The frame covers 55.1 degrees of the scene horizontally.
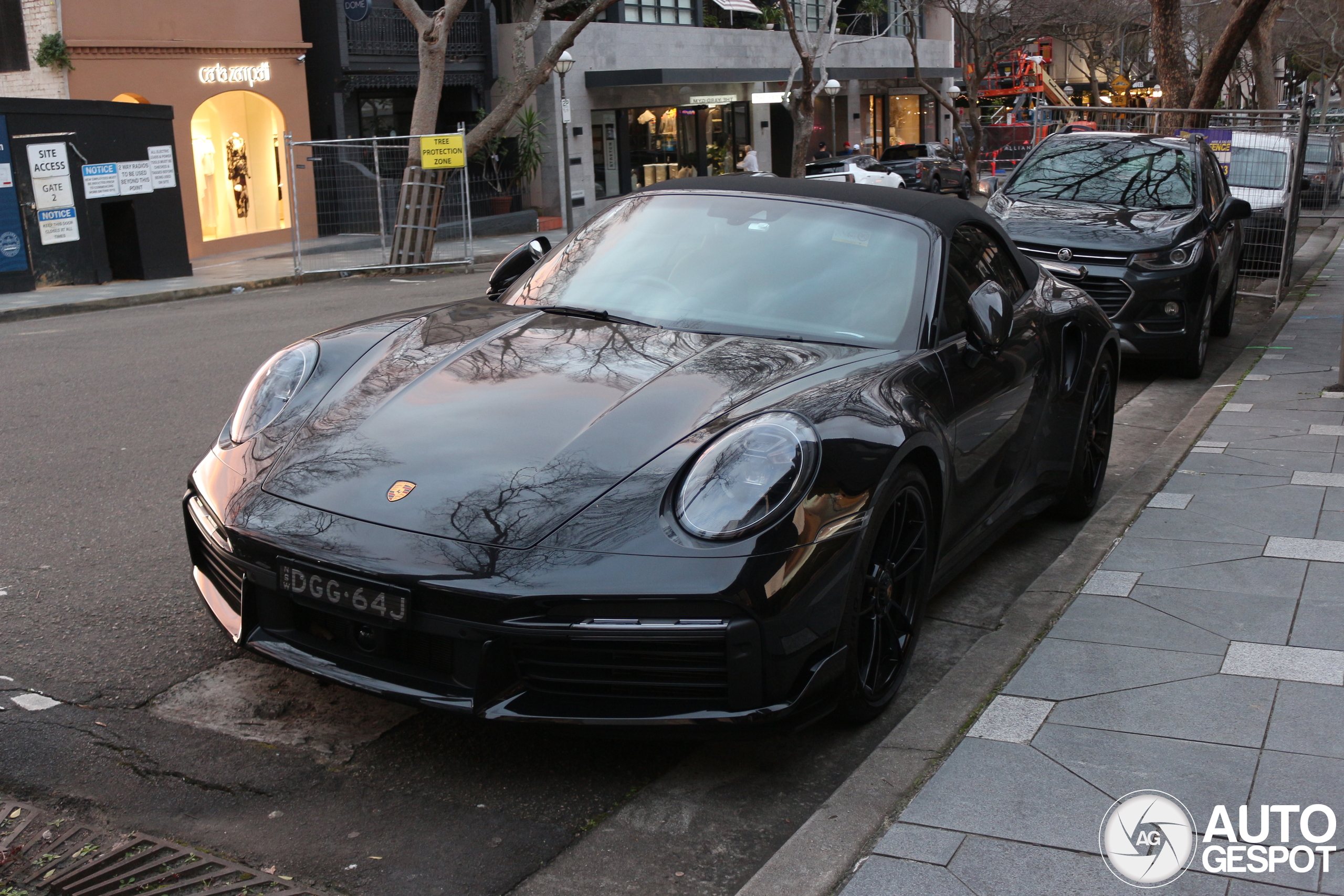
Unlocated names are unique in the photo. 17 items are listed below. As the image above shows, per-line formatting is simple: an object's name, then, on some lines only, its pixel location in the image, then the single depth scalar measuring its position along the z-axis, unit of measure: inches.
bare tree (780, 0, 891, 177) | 1213.1
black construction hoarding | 642.2
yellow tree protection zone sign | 773.9
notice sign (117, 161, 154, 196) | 705.6
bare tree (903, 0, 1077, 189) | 1524.4
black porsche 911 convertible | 119.0
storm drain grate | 108.3
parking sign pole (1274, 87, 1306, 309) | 499.8
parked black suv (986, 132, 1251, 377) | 358.6
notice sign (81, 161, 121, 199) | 681.6
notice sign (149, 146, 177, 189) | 728.3
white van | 507.5
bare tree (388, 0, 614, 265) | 764.0
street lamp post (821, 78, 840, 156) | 1408.7
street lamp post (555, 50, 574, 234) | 924.0
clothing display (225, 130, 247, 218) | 997.2
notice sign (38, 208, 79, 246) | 660.7
